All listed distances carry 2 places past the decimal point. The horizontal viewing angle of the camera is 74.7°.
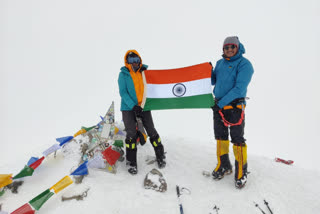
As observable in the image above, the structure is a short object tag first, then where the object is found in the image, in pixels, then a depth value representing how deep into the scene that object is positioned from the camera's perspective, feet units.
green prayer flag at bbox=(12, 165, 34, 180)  16.50
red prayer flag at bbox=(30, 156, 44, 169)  17.49
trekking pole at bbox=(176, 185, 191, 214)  15.90
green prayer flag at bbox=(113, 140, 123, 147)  21.13
